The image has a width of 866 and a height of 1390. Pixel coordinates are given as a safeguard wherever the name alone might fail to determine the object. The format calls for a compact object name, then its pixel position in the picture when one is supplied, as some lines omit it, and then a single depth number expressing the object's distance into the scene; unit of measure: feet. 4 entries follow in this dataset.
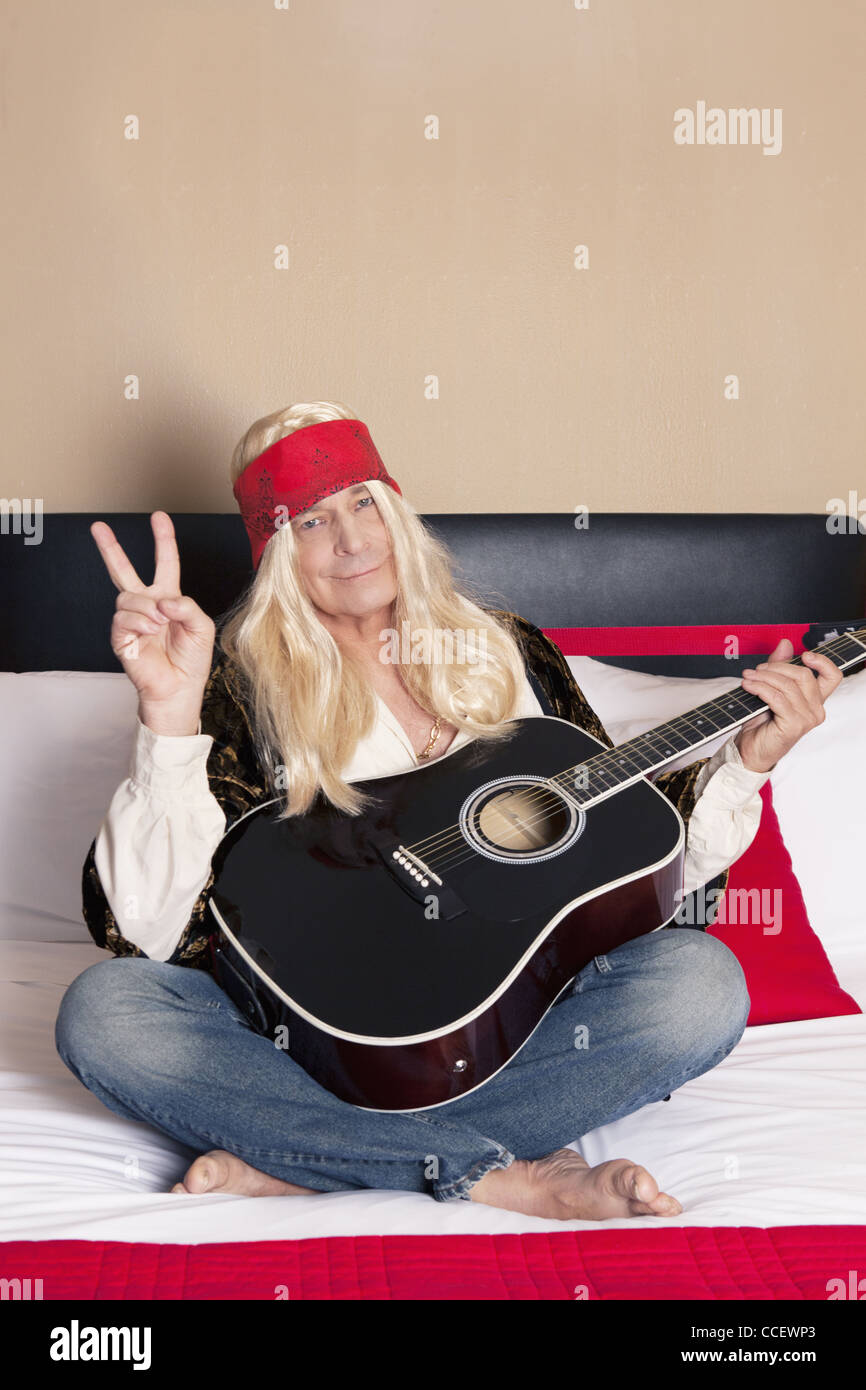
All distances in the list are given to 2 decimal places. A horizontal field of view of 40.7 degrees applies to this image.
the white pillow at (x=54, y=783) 6.23
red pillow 5.25
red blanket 3.23
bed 3.36
